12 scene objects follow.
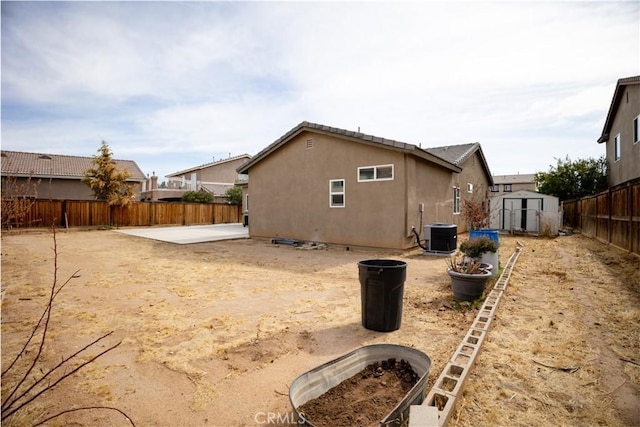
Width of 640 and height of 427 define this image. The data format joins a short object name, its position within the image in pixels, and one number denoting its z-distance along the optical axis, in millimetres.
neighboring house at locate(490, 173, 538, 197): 51062
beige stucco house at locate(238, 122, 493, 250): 10117
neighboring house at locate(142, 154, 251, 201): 33656
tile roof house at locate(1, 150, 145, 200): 23145
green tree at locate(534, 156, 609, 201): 20281
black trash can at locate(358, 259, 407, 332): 3965
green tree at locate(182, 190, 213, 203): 28375
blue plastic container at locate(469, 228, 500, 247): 7162
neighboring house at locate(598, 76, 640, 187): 13398
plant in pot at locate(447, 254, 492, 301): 4973
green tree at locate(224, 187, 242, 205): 28186
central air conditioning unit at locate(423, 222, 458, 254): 9781
